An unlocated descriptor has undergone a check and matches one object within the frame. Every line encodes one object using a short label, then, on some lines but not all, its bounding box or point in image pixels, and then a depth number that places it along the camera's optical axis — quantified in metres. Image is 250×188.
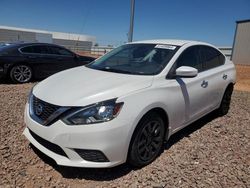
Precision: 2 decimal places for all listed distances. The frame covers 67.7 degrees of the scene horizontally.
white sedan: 1.99
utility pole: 6.72
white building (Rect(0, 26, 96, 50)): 40.71
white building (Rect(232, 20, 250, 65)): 18.28
